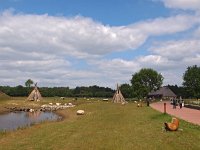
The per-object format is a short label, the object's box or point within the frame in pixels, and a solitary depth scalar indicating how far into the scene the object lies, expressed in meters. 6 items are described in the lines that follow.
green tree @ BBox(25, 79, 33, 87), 74.24
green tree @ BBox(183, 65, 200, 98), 61.70
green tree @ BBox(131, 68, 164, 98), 64.72
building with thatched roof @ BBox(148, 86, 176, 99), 61.35
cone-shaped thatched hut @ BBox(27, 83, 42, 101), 46.38
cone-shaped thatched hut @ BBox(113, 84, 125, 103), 44.05
